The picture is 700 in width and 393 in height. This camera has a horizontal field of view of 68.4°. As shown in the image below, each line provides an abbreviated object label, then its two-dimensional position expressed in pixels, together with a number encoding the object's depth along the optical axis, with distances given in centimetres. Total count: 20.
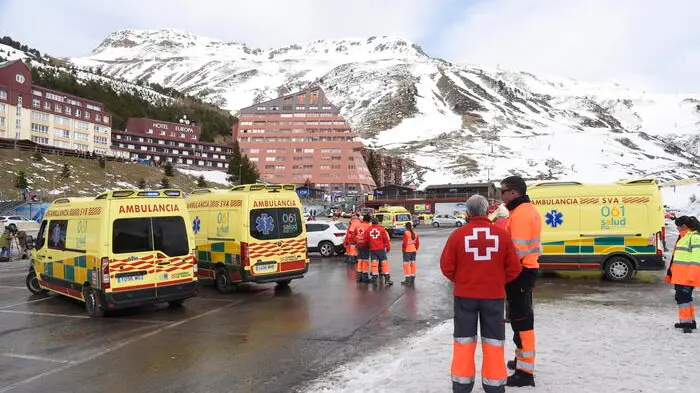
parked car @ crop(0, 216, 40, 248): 3353
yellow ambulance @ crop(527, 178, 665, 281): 1305
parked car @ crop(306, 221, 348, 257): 2239
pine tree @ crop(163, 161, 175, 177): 8381
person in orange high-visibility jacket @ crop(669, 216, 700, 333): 756
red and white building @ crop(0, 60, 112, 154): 8656
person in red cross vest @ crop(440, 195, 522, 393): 475
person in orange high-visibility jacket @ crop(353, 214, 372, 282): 1376
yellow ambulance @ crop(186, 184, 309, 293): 1211
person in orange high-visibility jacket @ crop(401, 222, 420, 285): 1319
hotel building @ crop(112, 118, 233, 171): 11719
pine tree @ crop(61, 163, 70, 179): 6612
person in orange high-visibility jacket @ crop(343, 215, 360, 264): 1635
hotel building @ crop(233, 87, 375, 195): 13238
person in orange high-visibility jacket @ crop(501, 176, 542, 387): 524
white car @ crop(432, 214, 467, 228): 5492
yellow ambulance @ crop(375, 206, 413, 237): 3494
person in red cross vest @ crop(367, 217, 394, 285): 1338
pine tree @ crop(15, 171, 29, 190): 5672
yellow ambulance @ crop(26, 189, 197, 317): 952
